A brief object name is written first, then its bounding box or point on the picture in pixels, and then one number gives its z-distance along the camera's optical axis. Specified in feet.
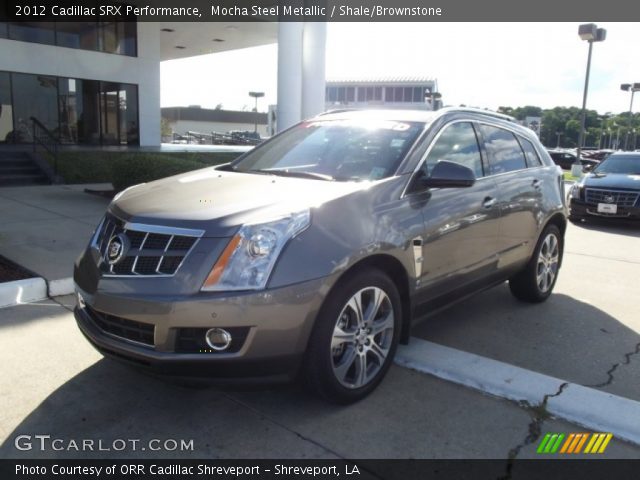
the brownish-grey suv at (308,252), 9.21
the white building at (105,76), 52.54
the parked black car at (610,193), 34.53
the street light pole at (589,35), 70.59
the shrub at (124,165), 34.19
